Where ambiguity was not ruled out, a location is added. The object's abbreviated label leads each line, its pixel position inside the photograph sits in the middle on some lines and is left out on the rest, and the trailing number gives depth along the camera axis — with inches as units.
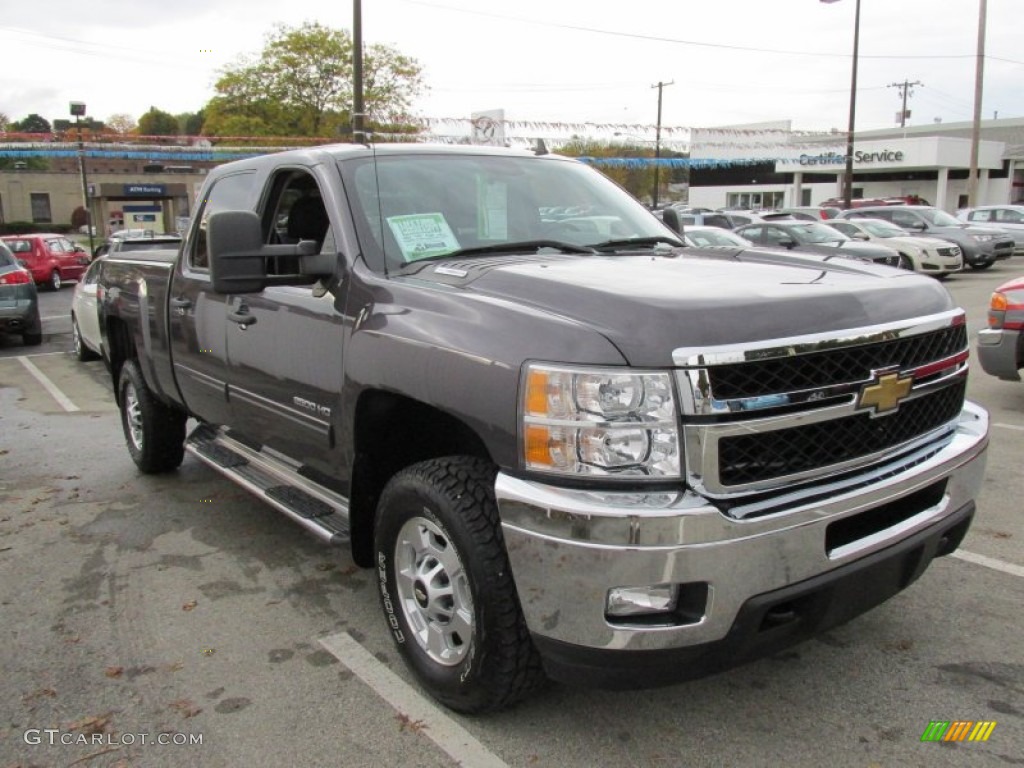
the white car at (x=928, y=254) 765.3
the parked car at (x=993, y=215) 1064.8
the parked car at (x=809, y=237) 637.0
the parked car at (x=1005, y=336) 266.2
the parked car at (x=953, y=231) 834.2
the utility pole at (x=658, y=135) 1048.2
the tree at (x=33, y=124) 3991.1
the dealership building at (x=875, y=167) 1854.1
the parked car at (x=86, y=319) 445.4
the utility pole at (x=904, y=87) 2931.1
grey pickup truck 93.3
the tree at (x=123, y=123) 4018.2
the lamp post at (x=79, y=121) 1003.3
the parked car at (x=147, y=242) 446.6
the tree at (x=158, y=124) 3909.9
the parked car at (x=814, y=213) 1077.9
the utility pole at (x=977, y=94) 1256.2
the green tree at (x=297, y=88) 1962.4
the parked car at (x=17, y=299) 522.9
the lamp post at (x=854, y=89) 1218.9
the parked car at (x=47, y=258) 939.3
